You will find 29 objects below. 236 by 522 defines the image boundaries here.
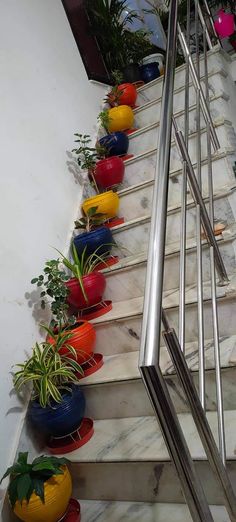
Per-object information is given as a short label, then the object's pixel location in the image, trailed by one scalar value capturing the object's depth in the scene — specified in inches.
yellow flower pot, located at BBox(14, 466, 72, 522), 47.7
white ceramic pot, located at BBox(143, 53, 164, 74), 145.4
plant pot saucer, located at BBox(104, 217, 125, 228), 92.9
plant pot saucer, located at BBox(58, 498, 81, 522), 50.8
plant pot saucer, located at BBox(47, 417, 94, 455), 58.6
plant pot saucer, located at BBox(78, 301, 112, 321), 75.5
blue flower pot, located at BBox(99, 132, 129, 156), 105.7
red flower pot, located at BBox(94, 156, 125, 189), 98.4
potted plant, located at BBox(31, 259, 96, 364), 65.3
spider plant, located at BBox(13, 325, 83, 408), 57.5
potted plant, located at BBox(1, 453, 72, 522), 47.2
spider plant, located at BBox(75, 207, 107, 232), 90.4
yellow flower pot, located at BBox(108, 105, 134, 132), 112.5
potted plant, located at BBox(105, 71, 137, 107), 121.5
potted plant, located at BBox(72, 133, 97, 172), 103.0
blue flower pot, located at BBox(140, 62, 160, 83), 140.6
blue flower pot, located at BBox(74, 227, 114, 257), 84.0
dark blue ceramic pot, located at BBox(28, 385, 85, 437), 56.5
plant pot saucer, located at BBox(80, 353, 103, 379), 66.2
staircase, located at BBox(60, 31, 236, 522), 49.1
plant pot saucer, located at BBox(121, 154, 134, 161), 105.9
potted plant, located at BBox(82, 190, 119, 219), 91.4
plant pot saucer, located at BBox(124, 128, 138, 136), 115.6
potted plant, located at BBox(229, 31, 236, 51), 153.3
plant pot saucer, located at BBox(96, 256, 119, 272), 83.7
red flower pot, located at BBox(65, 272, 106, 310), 74.7
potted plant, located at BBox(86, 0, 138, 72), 138.6
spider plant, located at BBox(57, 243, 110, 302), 76.1
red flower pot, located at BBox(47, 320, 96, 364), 64.8
